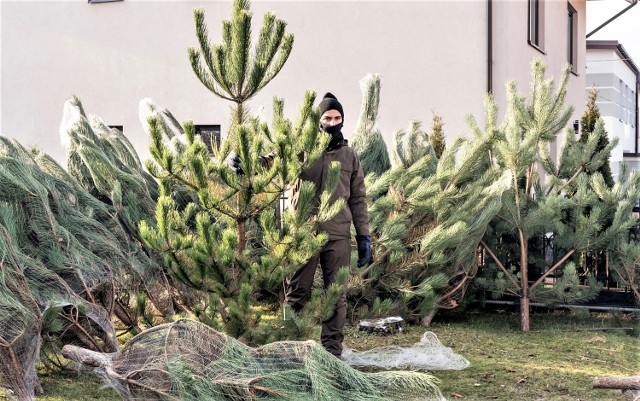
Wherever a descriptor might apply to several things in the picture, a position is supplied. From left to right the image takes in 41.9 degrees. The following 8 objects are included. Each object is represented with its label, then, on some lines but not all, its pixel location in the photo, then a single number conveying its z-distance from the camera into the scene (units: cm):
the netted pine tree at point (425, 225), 695
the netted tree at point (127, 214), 617
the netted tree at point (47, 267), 486
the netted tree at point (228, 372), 431
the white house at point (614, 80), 3188
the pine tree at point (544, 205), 784
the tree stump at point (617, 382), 440
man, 578
